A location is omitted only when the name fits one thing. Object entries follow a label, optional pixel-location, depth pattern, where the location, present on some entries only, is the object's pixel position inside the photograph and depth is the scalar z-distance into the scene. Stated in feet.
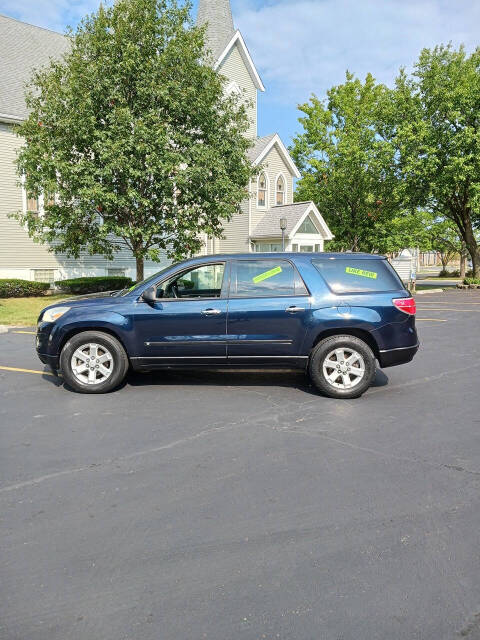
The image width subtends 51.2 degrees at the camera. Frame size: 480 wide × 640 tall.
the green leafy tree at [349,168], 108.17
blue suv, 21.06
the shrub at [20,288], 60.03
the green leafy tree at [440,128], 92.07
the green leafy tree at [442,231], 136.44
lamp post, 70.33
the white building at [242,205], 64.69
